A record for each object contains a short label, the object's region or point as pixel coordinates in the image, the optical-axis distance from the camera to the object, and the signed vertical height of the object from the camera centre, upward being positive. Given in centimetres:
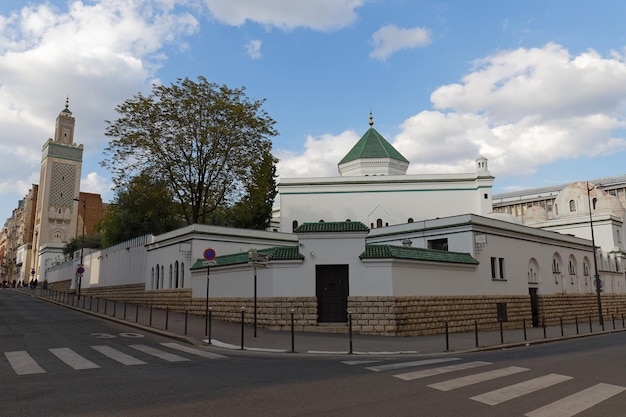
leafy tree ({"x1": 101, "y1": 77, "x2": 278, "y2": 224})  3122 +1008
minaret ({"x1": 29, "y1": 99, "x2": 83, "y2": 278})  8831 +1859
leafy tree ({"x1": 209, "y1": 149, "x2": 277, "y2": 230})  3462 +663
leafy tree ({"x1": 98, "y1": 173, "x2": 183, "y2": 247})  3152 +599
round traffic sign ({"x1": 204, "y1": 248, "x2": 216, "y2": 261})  1895 +125
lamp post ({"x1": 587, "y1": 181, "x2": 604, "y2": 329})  3073 -20
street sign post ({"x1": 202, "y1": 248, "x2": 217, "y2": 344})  1895 +121
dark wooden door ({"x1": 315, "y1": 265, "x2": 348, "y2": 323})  1953 -42
